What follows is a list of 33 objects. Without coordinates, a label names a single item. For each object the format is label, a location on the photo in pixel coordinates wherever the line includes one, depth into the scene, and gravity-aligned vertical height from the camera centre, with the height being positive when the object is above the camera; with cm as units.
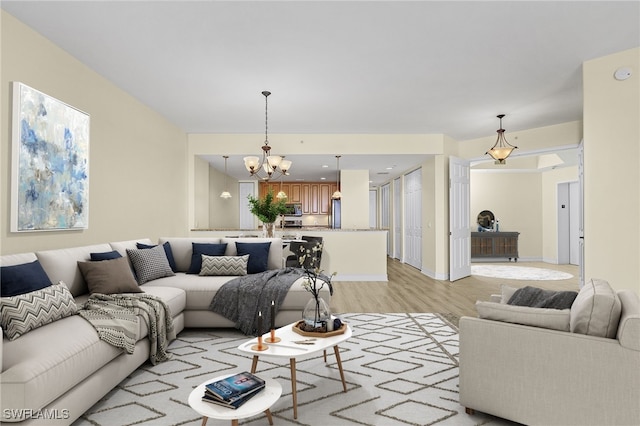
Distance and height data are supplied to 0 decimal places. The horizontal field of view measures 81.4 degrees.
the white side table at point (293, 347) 219 -80
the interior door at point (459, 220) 701 -4
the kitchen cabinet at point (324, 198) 1173 +63
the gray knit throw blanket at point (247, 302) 367 -83
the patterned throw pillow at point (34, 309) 207 -54
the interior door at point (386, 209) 1151 +30
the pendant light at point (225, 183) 736 +94
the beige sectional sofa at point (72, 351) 171 -77
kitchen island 711 -65
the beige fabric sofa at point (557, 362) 174 -74
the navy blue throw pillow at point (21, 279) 230 -39
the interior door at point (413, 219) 855 -3
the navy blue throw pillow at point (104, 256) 335 -34
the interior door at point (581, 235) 447 -23
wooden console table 1020 -75
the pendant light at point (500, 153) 588 +103
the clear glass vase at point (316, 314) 262 -68
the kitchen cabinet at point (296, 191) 1168 +85
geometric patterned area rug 217 -117
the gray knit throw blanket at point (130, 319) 243 -71
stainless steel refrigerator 1118 +15
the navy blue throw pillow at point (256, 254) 446 -44
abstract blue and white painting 295 +49
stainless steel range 1145 -9
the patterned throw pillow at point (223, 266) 426 -55
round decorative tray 249 -77
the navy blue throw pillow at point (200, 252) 443 -41
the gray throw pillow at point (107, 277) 308 -50
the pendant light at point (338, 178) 766 +115
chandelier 533 +80
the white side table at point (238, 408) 170 -90
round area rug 761 -122
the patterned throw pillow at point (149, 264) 382 -48
